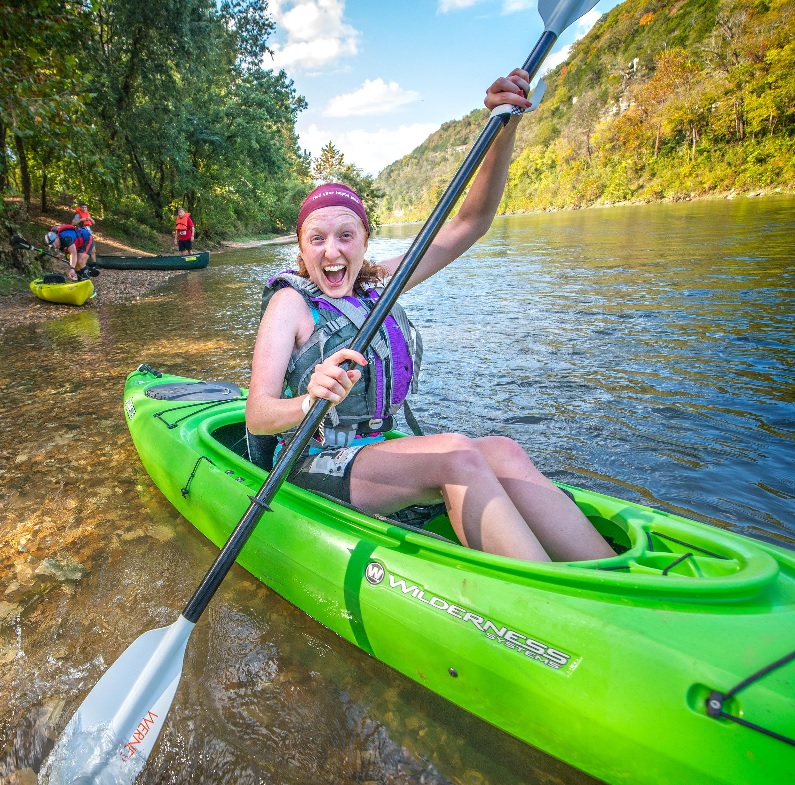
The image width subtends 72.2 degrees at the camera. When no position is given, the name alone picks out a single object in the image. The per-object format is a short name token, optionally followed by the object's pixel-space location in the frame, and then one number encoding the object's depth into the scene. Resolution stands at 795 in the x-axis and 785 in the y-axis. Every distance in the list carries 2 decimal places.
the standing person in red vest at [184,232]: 17.62
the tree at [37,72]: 6.69
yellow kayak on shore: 9.43
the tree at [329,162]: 70.73
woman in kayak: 1.92
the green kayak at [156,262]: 14.22
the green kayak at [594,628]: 1.33
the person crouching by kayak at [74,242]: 11.45
